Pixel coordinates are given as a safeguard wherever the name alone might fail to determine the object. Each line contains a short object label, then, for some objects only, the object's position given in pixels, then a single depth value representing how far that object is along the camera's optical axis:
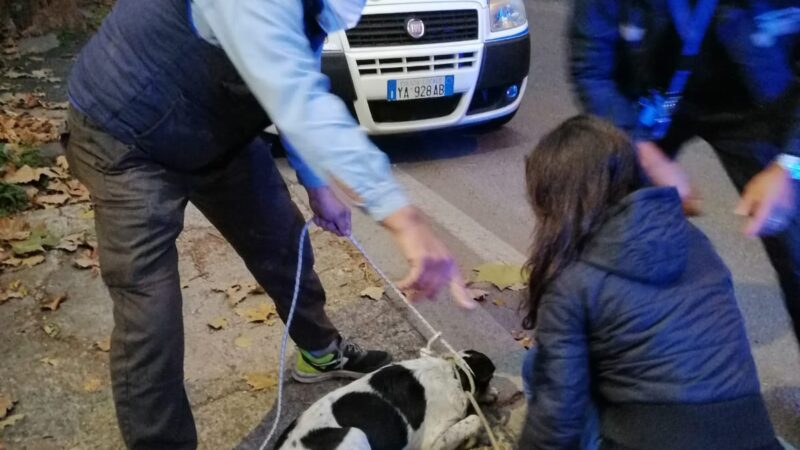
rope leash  2.86
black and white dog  2.59
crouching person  2.01
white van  5.29
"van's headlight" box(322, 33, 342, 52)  5.28
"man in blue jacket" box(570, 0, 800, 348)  2.43
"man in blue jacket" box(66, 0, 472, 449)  1.80
